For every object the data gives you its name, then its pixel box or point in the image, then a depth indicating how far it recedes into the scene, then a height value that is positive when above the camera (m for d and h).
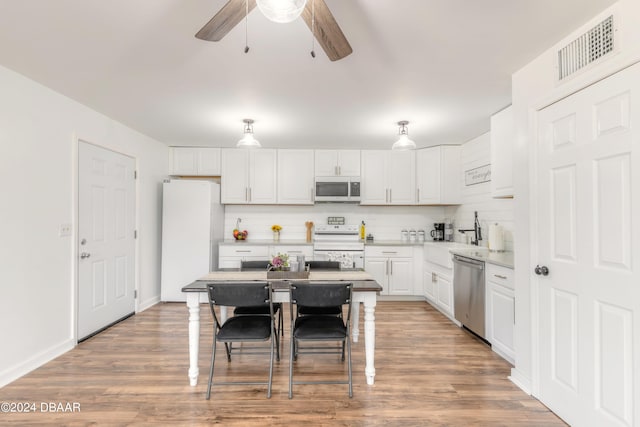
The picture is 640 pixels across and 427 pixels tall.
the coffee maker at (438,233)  5.11 -0.24
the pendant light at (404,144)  3.39 +0.78
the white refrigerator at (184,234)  4.60 -0.23
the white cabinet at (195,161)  5.01 +0.89
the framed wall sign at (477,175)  4.06 +0.57
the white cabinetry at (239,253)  4.83 -0.53
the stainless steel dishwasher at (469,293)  3.19 -0.79
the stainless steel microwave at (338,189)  4.93 +0.44
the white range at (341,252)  4.77 -0.51
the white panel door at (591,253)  1.59 -0.20
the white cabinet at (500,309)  2.71 -0.81
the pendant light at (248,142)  3.38 +0.80
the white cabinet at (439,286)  3.91 -0.90
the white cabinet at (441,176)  4.82 +0.64
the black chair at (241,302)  2.21 -0.59
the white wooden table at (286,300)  2.34 -0.68
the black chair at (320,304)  2.21 -0.60
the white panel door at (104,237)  3.23 -0.22
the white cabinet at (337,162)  5.08 +0.88
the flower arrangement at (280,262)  2.72 -0.38
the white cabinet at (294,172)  5.08 +0.72
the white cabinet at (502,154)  2.88 +0.60
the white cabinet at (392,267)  4.77 -0.73
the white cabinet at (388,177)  5.04 +0.64
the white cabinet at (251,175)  5.05 +0.67
